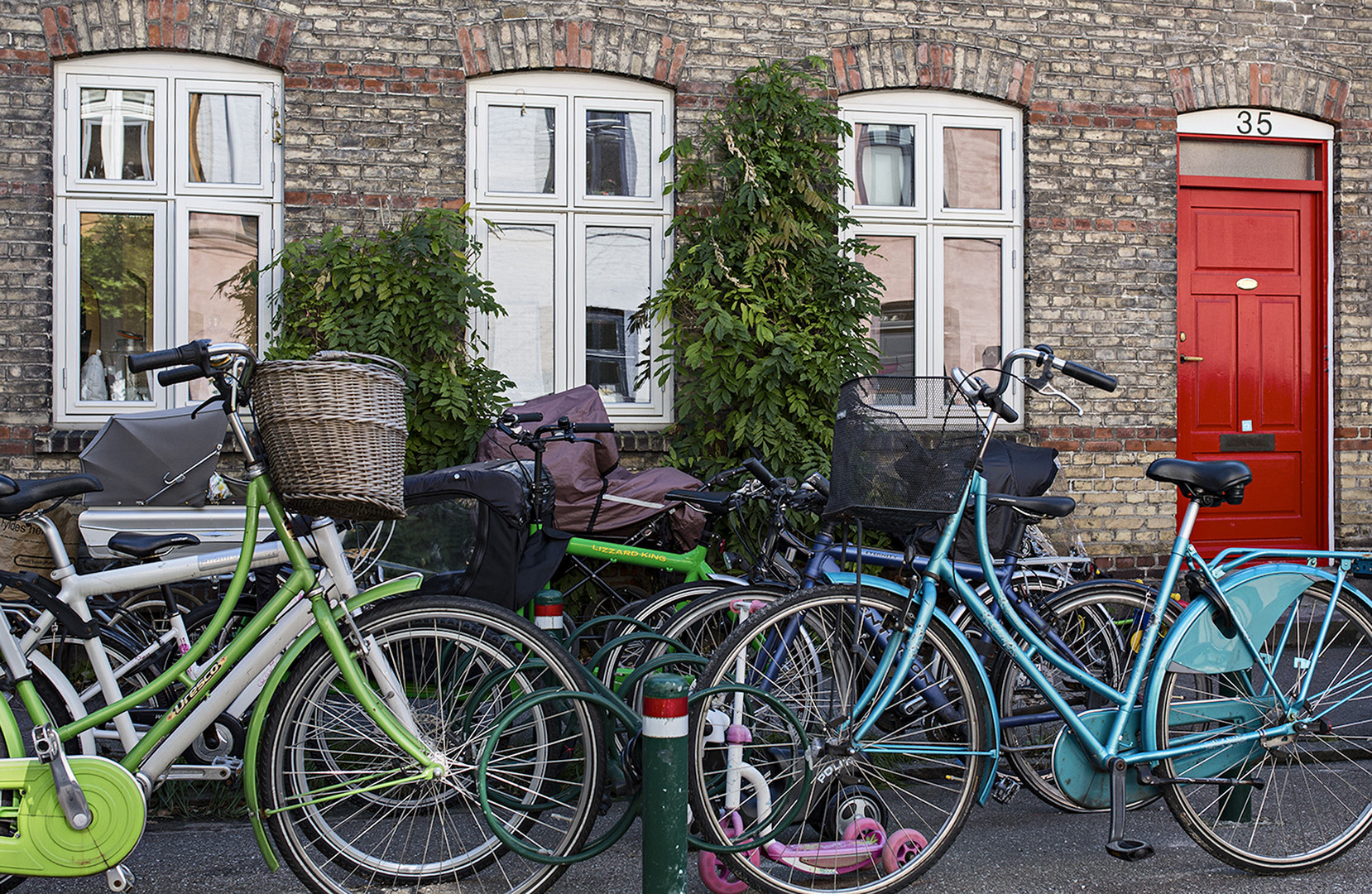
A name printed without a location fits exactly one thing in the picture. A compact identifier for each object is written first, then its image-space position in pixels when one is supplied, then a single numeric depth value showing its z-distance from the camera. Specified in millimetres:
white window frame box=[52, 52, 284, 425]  6645
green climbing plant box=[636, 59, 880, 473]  6566
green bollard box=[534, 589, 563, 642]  4137
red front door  7699
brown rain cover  5676
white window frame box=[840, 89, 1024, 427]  7449
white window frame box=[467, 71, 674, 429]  7035
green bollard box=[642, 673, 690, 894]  2865
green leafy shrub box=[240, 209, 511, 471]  6328
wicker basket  3006
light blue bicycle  3328
